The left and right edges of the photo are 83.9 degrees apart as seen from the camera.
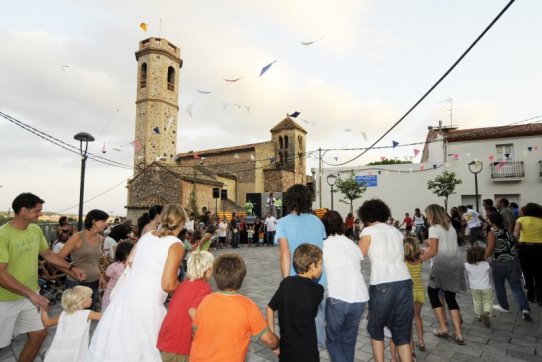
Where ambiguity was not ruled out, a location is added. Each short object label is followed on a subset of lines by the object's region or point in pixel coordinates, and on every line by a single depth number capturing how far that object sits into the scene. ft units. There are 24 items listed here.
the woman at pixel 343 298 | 8.95
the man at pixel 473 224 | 34.96
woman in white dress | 7.42
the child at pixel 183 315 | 7.38
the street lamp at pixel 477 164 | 53.74
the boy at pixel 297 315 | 7.21
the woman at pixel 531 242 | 18.06
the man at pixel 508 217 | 24.13
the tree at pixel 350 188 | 81.30
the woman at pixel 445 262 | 13.00
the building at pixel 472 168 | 70.28
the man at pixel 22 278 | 9.49
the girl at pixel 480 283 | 15.23
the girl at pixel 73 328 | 9.02
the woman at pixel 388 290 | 9.34
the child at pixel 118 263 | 14.73
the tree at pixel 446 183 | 68.85
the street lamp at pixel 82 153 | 28.09
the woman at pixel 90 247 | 13.20
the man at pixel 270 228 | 56.51
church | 81.66
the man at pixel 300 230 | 10.20
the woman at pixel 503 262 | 16.16
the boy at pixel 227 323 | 6.53
